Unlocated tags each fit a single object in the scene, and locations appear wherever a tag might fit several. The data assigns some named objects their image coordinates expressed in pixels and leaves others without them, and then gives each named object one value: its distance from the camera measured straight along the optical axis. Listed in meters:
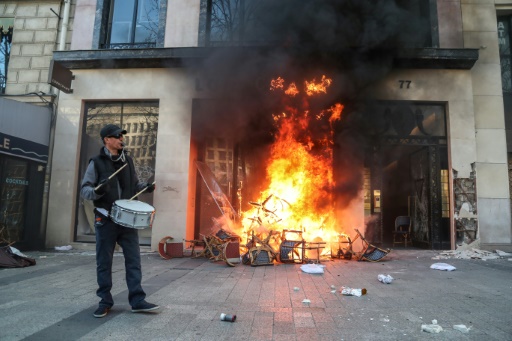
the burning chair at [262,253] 7.31
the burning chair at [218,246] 7.50
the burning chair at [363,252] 8.00
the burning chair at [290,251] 7.61
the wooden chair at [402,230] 11.09
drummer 3.84
